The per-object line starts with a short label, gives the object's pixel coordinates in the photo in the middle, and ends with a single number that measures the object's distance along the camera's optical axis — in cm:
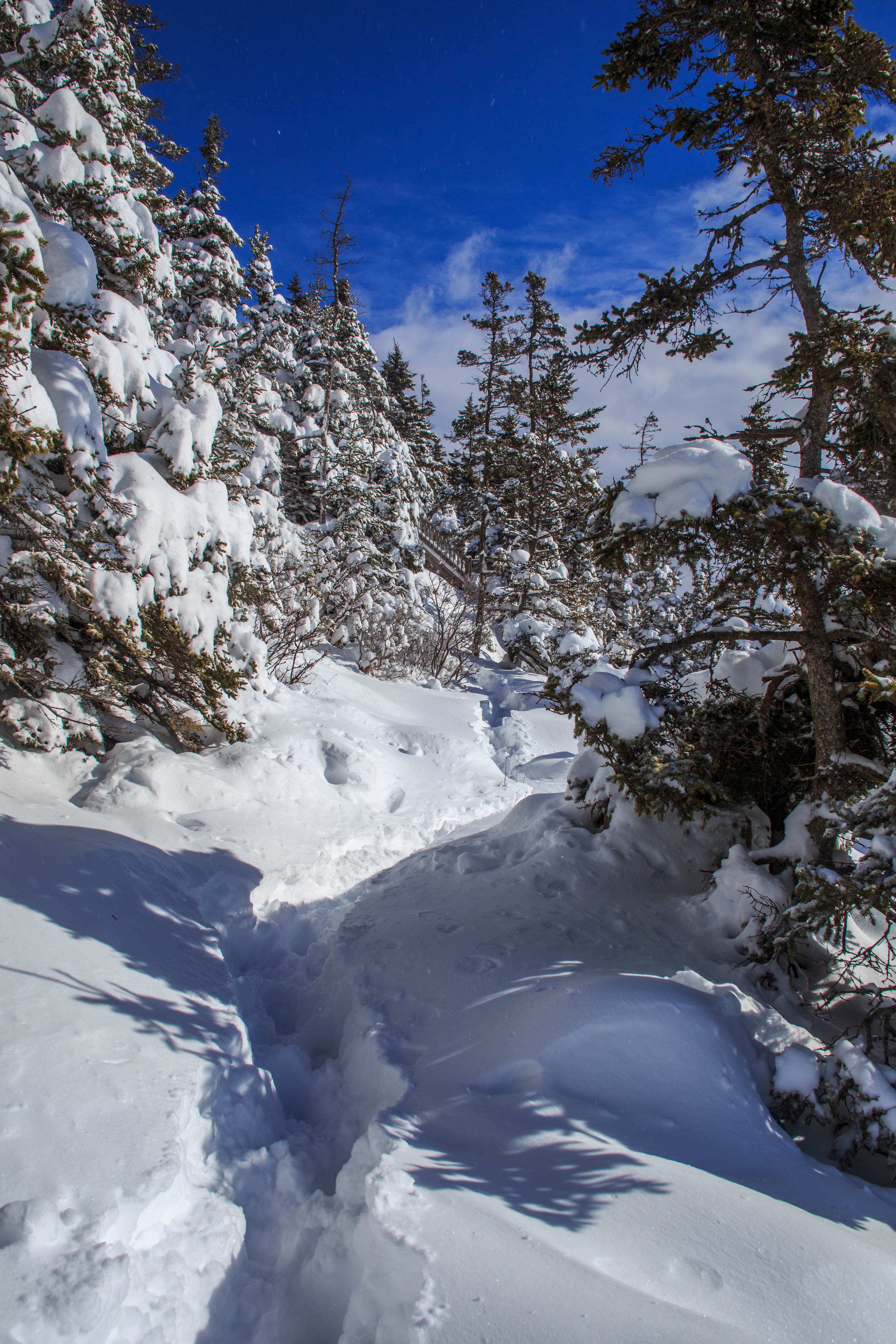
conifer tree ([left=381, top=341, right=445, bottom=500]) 3366
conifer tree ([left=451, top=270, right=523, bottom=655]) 2125
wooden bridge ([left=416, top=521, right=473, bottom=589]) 2675
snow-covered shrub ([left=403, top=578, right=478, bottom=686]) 1733
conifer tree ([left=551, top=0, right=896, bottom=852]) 380
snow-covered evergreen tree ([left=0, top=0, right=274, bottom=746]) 508
